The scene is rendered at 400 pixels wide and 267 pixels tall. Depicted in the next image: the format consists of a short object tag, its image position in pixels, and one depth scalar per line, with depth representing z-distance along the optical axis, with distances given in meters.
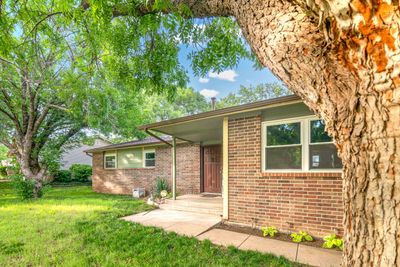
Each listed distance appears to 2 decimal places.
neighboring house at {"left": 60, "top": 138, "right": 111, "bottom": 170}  27.93
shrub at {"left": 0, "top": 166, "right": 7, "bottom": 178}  19.55
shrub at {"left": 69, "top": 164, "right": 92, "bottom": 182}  19.12
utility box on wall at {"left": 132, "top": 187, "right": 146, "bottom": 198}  11.06
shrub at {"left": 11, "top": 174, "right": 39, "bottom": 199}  10.21
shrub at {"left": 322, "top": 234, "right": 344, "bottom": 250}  4.12
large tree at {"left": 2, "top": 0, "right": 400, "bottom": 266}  1.15
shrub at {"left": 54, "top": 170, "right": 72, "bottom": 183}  18.45
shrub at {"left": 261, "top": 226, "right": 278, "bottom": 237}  4.86
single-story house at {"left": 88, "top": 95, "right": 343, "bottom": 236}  4.69
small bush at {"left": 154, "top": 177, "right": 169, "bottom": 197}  10.17
